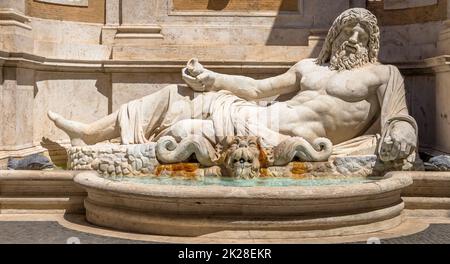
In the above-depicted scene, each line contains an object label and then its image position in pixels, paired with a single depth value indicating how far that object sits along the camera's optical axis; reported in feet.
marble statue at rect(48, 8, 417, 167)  21.38
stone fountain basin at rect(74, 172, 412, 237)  15.79
